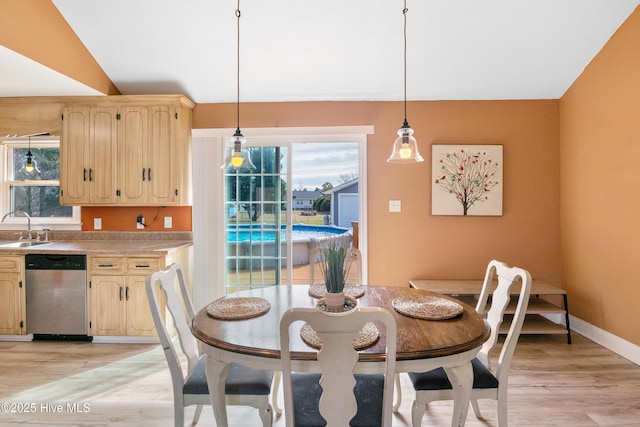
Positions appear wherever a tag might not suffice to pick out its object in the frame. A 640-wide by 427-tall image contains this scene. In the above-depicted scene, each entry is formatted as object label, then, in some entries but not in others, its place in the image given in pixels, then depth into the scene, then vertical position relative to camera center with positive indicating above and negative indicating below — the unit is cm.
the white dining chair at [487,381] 154 -79
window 365 +31
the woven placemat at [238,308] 158 -48
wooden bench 294 -85
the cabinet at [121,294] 297 -73
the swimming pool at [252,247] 358 -38
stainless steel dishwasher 296 -73
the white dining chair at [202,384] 148 -78
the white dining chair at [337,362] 103 -49
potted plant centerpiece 146 -28
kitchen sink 310 -31
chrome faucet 341 -7
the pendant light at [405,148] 184 +35
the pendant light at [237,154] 190 +33
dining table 122 -51
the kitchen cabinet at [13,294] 298 -73
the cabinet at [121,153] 327 +57
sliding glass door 355 -11
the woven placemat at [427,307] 157 -48
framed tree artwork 341 +32
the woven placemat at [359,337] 126 -49
